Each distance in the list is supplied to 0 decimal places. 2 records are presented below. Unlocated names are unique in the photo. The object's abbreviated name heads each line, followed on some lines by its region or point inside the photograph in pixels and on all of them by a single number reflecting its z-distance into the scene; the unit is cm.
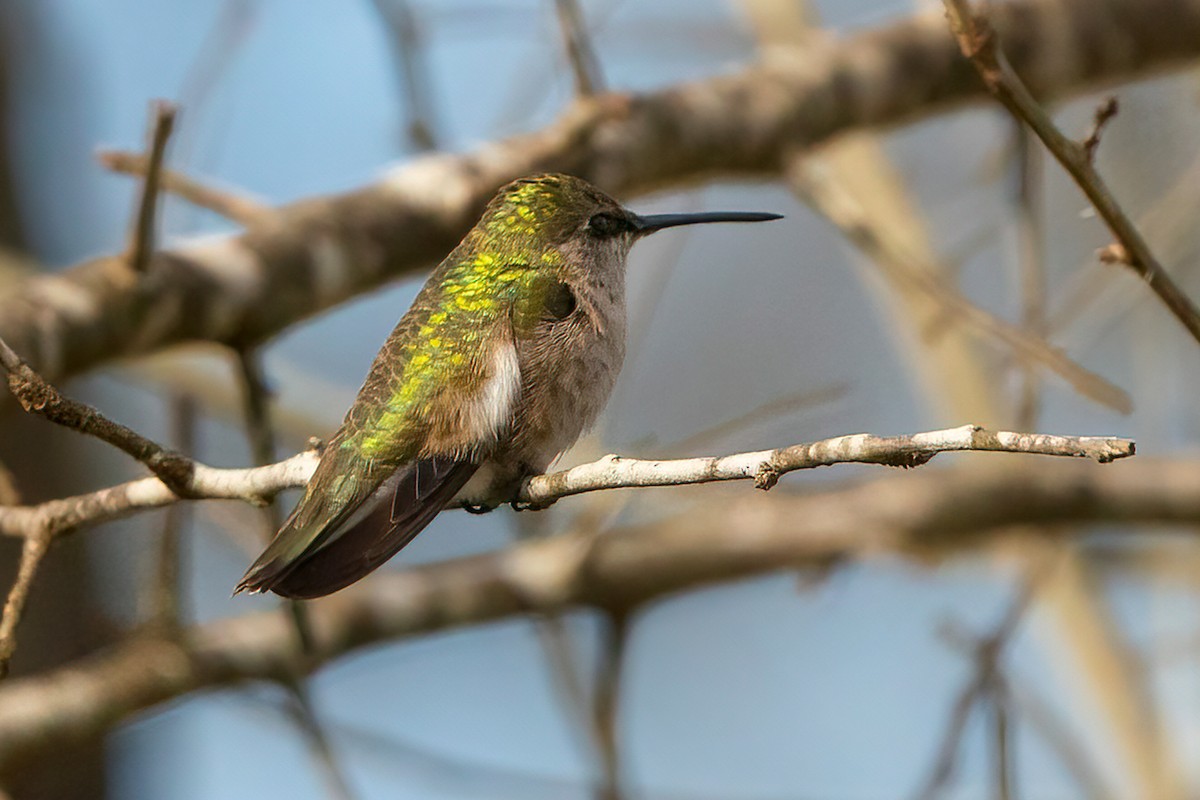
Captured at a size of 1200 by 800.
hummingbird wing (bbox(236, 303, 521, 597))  573
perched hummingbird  599
